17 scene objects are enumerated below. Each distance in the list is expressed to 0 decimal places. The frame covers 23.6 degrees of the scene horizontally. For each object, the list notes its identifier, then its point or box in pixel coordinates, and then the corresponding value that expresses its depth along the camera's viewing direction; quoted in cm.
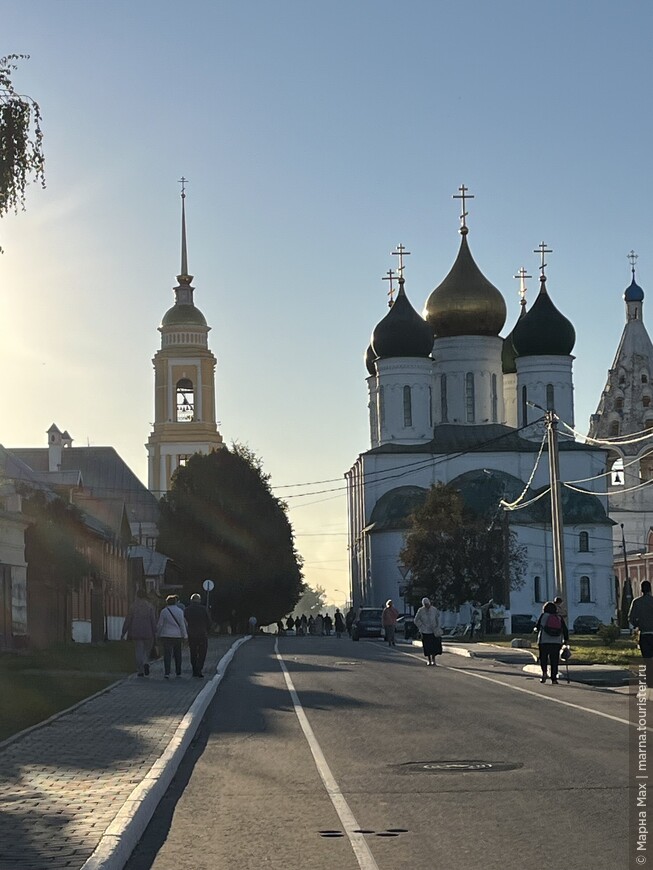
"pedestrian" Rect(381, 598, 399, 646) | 5028
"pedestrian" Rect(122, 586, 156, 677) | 2794
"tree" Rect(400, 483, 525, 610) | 6644
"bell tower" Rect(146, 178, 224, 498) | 11006
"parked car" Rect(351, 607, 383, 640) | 6489
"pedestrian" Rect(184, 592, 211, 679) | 2786
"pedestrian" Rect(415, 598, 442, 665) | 3444
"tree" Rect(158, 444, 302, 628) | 7819
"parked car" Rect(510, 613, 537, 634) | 7994
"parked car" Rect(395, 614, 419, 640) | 6372
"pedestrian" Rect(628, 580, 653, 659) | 2438
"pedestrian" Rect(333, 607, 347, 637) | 8681
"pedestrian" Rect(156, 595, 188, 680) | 2745
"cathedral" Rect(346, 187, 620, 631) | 9488
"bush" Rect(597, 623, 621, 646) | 4122
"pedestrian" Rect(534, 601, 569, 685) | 2636
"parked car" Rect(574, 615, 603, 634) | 8481
